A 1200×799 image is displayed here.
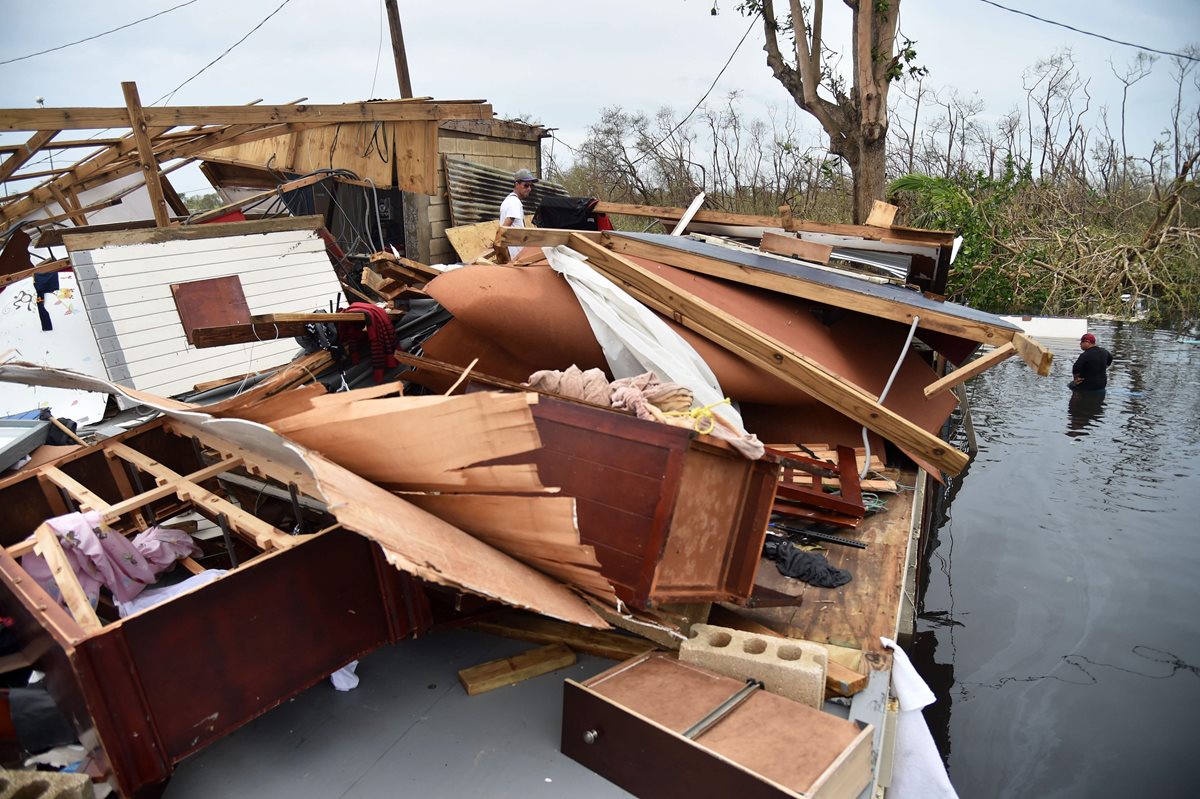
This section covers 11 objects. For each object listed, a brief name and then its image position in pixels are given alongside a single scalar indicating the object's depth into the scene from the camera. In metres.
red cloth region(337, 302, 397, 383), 5.06
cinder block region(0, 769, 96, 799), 1.91
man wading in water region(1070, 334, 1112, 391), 11.11
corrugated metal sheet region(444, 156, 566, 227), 11.63
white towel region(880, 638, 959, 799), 2.68
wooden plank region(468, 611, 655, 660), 2.98
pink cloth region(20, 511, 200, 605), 2.62
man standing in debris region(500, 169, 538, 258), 8.50
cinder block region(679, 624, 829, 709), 2.54
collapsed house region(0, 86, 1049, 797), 2.23
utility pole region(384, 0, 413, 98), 13.49
